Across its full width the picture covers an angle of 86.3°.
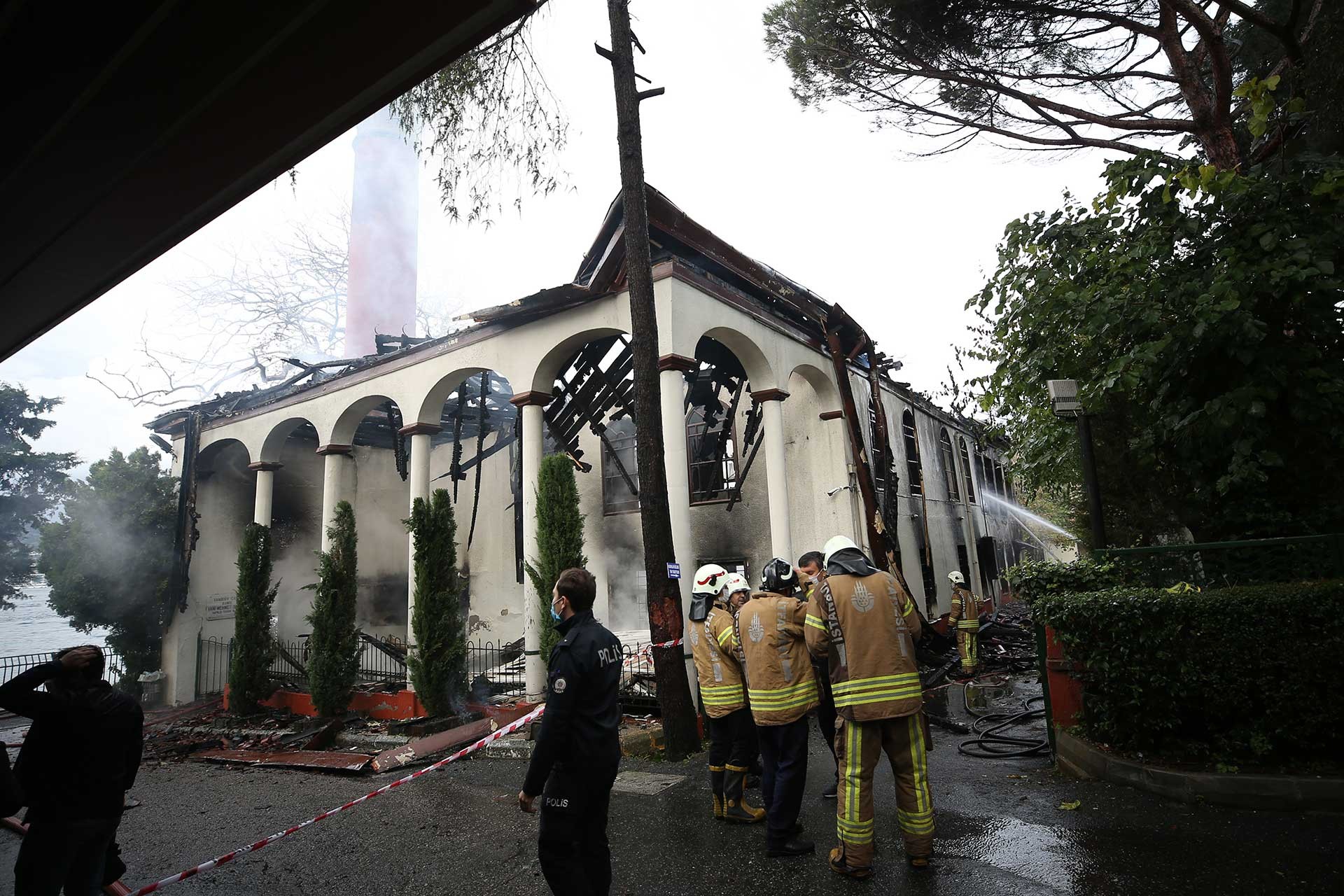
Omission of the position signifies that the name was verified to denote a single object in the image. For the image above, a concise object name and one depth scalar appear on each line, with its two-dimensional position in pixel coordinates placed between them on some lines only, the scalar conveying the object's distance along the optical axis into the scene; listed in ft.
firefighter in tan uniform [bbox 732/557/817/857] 15.14
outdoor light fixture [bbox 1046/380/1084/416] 24.27
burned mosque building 36.86
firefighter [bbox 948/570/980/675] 39.73
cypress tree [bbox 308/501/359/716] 38.45
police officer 10.89
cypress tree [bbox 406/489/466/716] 35.37
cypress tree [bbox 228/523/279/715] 43.34
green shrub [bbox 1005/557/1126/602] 20.42
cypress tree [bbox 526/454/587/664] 31.42
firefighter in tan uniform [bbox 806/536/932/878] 13.58
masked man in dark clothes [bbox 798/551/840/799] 18.63
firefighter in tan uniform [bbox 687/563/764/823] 17.87
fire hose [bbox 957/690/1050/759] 22.20
